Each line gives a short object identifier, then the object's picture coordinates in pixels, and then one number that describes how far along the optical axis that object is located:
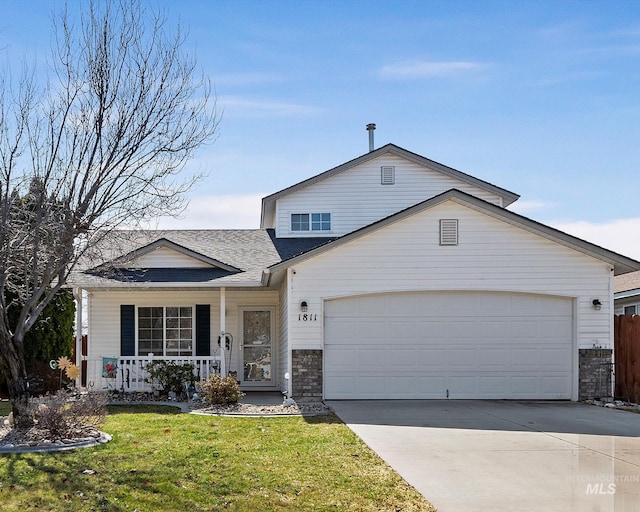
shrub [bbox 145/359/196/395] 16.94
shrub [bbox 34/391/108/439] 9.70
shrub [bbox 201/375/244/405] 14.70
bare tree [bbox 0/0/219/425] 10.25
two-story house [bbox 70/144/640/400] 15.99
